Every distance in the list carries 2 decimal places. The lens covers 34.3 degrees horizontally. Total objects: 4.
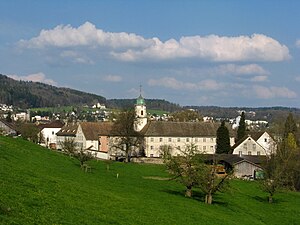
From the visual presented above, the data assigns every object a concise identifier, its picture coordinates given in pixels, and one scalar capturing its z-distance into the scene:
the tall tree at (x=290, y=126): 99.44
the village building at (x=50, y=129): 146.25
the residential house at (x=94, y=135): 109.45
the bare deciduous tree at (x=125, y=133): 90.31
